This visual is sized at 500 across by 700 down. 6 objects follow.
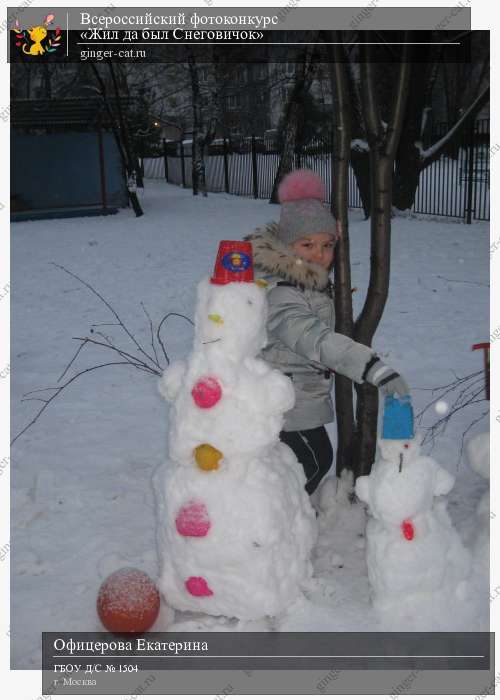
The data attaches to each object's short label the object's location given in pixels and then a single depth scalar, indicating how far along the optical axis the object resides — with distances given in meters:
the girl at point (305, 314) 2.62
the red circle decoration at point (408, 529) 2.56
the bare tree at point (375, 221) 3.15
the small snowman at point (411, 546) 2.54
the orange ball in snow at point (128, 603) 2.61
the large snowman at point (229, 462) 2.52
